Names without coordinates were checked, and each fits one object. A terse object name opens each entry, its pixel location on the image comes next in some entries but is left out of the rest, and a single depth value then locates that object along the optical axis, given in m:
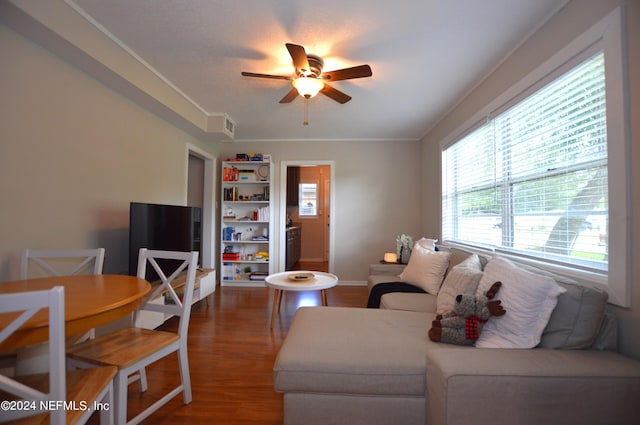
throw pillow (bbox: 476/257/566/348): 1.31
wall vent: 3.56
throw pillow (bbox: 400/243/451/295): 2.54
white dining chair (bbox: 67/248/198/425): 1.28
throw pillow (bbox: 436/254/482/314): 1.77
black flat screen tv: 2.35
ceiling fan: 2.02
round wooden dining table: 0.86
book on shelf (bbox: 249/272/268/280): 4.43
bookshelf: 4.46
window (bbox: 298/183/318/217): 7.26
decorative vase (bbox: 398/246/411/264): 3.55
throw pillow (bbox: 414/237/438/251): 2.89
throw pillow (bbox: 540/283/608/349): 1.28
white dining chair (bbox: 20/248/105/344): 1.60
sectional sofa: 1.08
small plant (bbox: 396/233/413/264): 3.55
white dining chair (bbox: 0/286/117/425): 0.77
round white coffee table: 2.58
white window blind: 1.46
